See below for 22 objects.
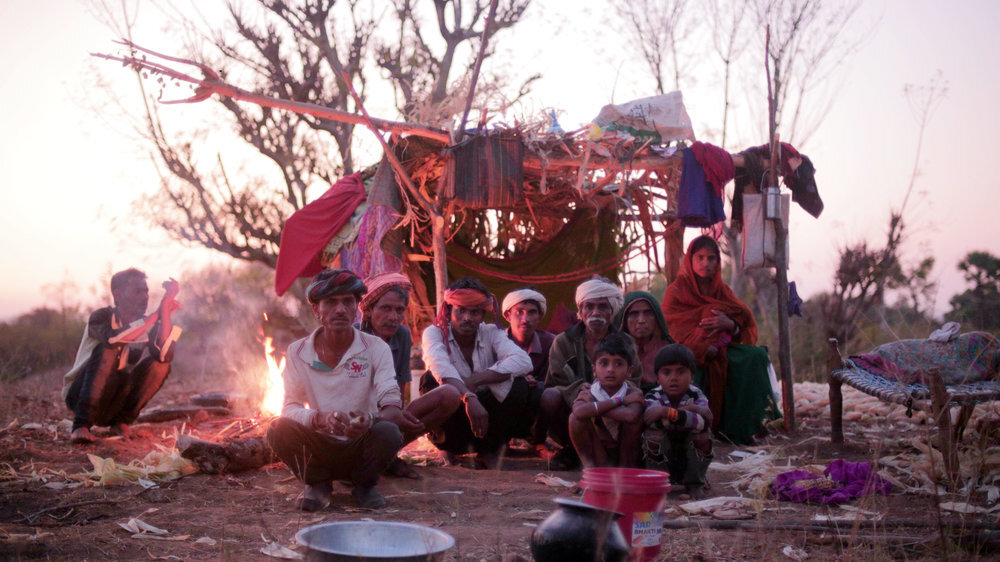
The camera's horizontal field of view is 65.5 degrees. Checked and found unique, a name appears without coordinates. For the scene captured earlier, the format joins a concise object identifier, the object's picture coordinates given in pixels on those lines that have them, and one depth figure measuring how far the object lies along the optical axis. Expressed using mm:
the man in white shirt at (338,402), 3775
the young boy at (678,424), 4156
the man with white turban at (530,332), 5500
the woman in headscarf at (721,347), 6266
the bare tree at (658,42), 14789
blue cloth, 7195
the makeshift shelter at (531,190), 6777
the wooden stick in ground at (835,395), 5738
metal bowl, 2301
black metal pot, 2199
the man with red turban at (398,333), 4664
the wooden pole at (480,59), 5809
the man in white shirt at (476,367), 5078
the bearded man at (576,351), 5008
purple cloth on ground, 4020
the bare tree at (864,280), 12391
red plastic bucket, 2730
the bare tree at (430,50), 14555
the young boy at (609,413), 4227
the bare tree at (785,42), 12938
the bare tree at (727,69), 14062
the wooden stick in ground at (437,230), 6648
